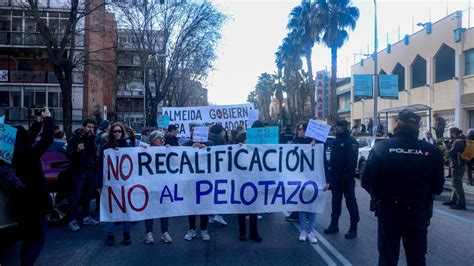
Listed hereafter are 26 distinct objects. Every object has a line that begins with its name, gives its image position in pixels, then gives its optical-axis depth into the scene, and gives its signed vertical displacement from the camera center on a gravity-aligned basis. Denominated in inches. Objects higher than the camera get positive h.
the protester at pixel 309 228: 280.2 -58.3
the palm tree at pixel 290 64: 1678.2 +272.9
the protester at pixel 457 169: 414.3 -32.4
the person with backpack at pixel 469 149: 440.8 -15.4
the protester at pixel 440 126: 795.6 +11.7
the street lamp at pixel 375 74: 1044.8 +133.5
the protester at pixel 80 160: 312.2 -18.6
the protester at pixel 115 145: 271.9 -7.2
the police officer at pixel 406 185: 165.9 -18.7
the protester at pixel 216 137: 340.4 -3.0
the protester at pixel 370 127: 1178.9 +15.2
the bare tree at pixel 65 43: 735.1 +144.6
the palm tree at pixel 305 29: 1292.4 +310.8
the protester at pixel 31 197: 191.2 -26.5
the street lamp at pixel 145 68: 1367.9 +191.2
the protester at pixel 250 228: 281.1 -57.8
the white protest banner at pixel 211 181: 268.8 -28.1
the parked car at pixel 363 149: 664.4 -23.2
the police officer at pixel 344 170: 295.1 -23.7
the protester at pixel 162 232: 274.2 -59.0
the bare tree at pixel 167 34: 1300.4 +290.9
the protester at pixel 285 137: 525.3 -4.6
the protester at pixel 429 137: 756.0 -6.8
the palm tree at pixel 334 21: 1211.2 +291.6
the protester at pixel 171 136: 357.4 -2.3
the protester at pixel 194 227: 282.2 -57.7
